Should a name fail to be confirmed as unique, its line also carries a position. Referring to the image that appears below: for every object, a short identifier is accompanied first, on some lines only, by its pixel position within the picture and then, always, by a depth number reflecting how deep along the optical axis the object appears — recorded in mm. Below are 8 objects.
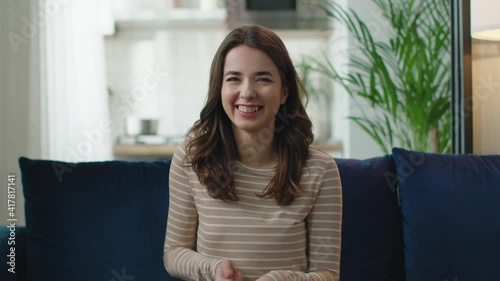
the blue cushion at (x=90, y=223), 1535
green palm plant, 2340
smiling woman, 1229
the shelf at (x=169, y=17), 3750
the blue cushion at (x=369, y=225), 1584
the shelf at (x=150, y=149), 3598
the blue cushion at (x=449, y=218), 1568
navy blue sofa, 1540
